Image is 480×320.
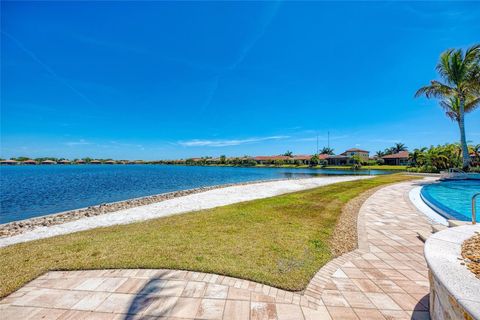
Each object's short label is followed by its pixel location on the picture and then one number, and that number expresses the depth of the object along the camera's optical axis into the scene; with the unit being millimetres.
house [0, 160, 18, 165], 125094
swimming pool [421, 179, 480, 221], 7359
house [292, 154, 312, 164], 74275
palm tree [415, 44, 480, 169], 15422
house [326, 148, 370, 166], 59328
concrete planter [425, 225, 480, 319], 1547
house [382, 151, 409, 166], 54481
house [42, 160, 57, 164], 138750
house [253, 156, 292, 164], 79800
